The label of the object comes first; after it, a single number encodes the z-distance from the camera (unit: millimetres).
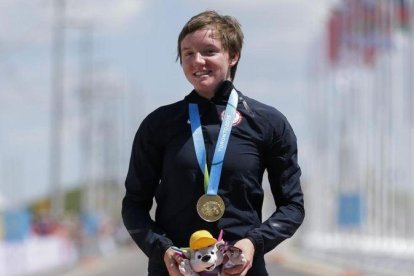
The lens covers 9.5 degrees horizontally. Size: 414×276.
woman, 9411
